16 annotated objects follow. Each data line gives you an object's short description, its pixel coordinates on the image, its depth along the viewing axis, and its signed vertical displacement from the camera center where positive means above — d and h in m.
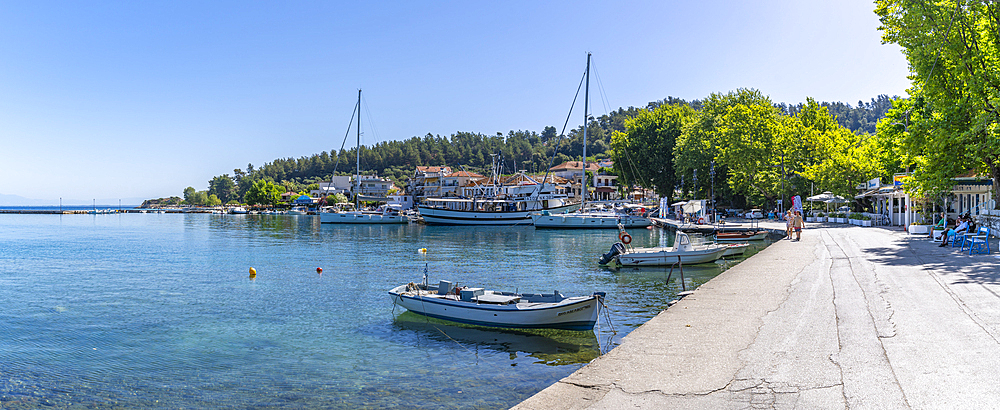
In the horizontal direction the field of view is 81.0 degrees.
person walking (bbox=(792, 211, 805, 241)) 29.42 -0.94
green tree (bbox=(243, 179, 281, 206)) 140.75 +3.39
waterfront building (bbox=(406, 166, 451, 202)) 122.94 +5.17
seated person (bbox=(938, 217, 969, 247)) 21.53 -0.89
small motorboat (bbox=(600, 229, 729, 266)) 25.95 -2.15
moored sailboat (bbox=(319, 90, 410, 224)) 81.62 -1.33
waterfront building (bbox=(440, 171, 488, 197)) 118.06 +5.34
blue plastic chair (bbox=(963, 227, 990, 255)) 19.16 -1.29
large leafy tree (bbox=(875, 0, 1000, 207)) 23.72 +5.35
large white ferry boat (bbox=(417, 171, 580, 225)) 71.31 -0.24
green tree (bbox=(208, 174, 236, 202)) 189.50 +6.82
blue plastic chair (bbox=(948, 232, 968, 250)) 21.73 -1.25
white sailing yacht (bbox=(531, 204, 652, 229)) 60.72 -1.49
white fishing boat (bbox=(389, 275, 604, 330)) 13.35 -2.39
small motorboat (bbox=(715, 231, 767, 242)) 38.09 -1.97
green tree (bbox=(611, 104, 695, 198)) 74.62 +7.60
